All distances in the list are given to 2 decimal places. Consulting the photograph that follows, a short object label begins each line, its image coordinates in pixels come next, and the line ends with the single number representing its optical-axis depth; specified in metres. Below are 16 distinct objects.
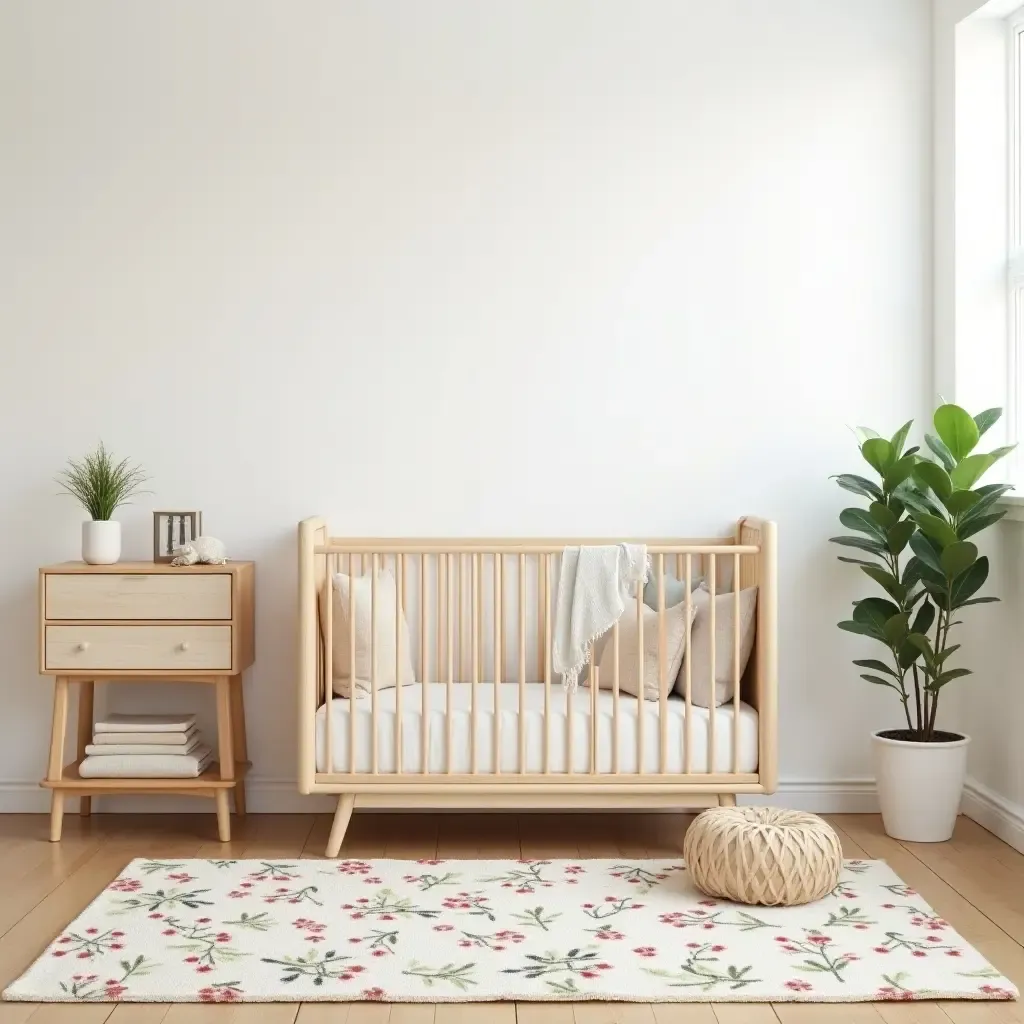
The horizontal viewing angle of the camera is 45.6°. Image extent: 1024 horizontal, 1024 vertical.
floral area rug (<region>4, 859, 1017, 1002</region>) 2.19
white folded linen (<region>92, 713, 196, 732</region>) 3.23
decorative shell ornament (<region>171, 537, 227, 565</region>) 3.22
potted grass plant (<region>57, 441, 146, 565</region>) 3.27
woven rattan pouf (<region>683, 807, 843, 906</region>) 2.56
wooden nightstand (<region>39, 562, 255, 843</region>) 3.16
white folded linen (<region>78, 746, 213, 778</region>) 3.22
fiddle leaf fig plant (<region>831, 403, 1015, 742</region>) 3.12
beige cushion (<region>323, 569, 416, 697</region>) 3.16
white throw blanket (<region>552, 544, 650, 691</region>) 2.99
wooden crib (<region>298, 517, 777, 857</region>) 3.04
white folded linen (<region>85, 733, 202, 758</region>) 3.24
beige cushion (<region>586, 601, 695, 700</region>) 3.14
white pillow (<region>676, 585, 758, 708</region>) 3.11
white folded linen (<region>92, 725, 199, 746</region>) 3.24
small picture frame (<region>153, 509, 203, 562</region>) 3.33
